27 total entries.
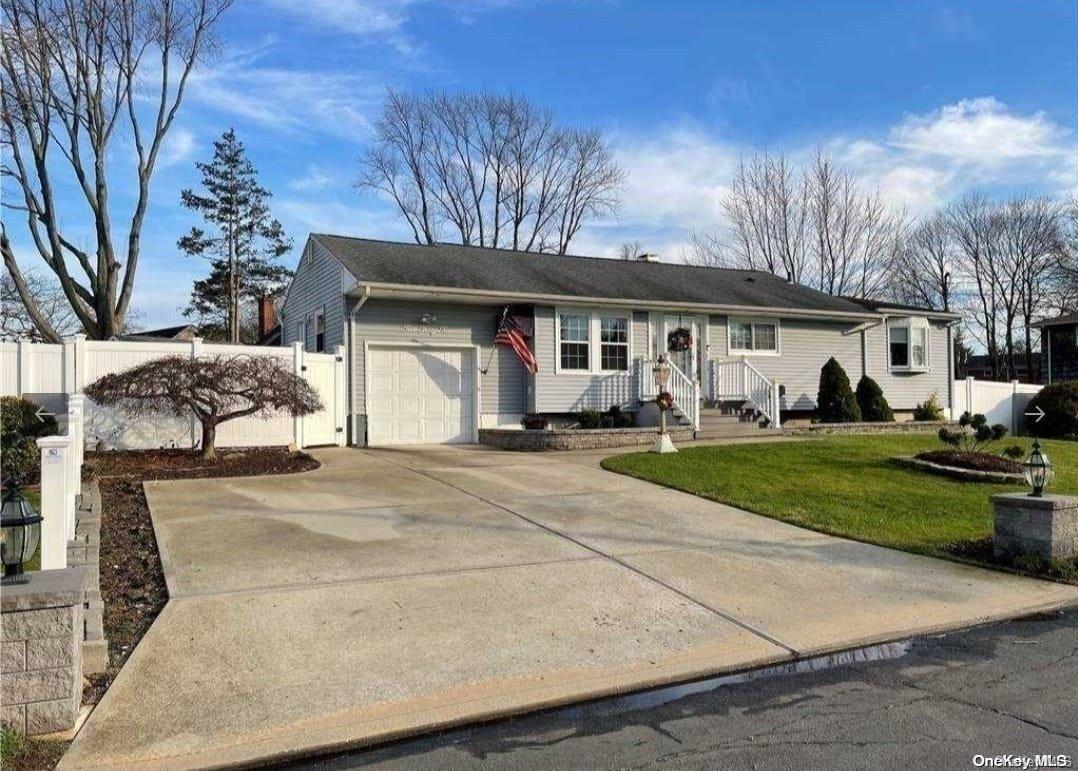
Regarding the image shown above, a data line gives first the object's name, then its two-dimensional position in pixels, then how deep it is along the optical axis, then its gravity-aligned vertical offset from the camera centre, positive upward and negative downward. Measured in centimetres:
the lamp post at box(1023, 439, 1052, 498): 698 -81
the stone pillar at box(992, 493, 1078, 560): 679 -131
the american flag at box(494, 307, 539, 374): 1652 +116
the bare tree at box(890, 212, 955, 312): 4362 +677
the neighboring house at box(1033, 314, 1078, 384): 3048 +149
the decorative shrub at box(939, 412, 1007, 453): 1188 -81
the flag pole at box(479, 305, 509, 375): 1665 +127
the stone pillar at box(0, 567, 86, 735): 346 -121
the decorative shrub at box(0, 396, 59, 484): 899 -49
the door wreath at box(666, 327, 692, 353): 1808 +117
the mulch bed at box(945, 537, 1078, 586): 659 -164
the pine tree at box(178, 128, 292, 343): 3875 +790
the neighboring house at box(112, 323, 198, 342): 3695 +332
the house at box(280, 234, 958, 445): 1591 +129
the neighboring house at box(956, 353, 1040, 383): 5054 +133
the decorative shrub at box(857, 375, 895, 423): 1988 -45
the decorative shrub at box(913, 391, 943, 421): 2114 -73
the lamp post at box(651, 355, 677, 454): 1348 -22
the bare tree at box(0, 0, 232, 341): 1994 +731
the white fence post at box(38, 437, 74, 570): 464 -68
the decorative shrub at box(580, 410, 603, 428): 1653 -65
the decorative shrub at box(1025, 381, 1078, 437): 2120 -75
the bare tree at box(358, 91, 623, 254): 3831 +1092
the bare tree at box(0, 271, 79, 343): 2711 +339
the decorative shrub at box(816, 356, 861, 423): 1903 -30
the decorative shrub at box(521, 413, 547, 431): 1667 -72
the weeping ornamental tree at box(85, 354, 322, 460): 1138 +7
